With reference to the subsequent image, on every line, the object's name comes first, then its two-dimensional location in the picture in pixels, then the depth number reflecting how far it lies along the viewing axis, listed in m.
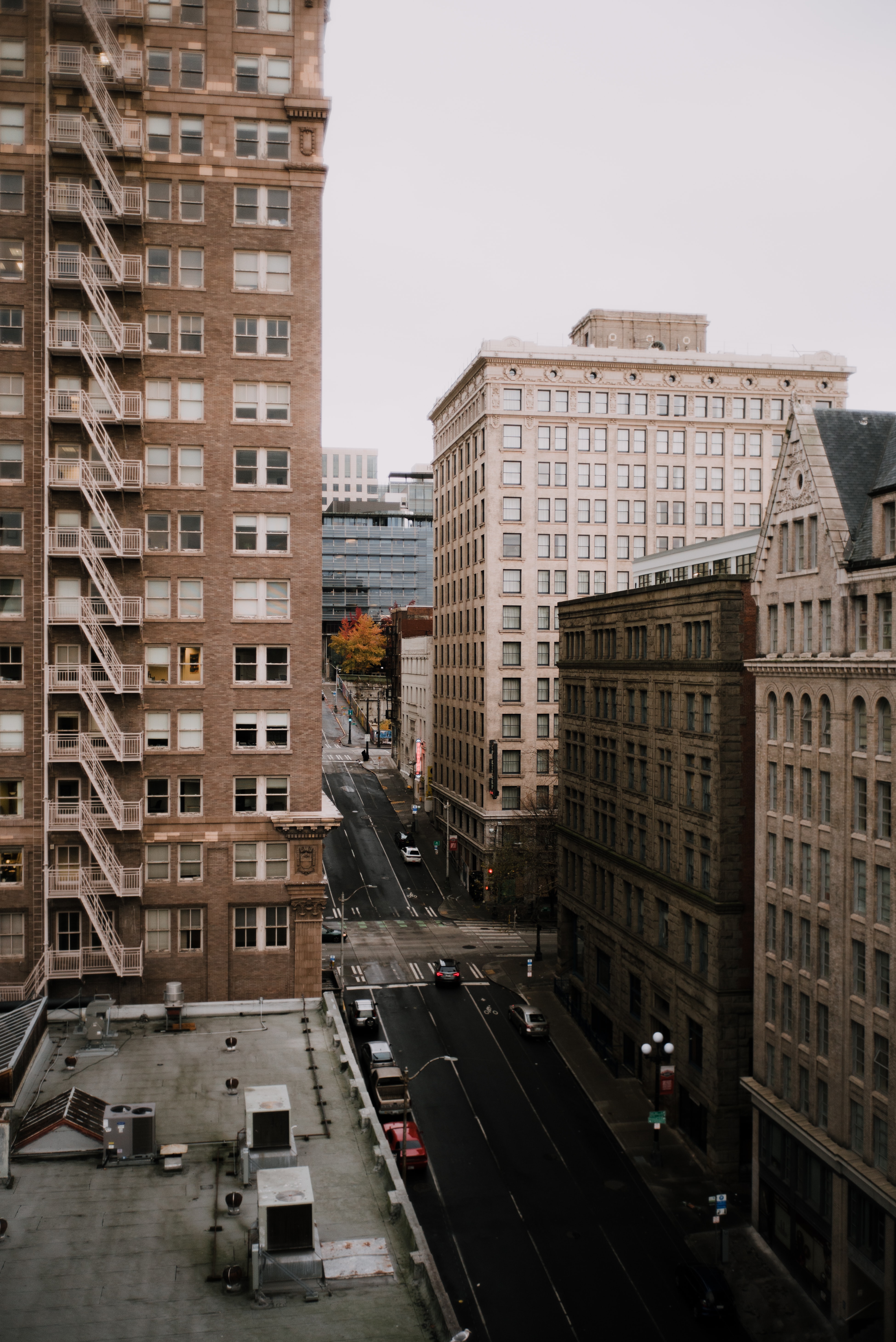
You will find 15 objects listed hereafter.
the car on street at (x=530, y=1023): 66.75
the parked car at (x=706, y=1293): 39.56
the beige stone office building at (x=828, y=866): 39.12
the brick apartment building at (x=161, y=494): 42.53
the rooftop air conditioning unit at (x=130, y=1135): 29.41
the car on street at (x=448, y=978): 75.44
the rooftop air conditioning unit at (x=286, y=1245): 23.55
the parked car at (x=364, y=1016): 66.25
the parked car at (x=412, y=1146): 48.78
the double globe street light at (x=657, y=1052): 49.97
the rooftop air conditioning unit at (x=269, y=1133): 28.83
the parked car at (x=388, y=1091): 53.81
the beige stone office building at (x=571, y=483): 102.06
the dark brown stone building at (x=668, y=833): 51.22
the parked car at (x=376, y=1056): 58.62
